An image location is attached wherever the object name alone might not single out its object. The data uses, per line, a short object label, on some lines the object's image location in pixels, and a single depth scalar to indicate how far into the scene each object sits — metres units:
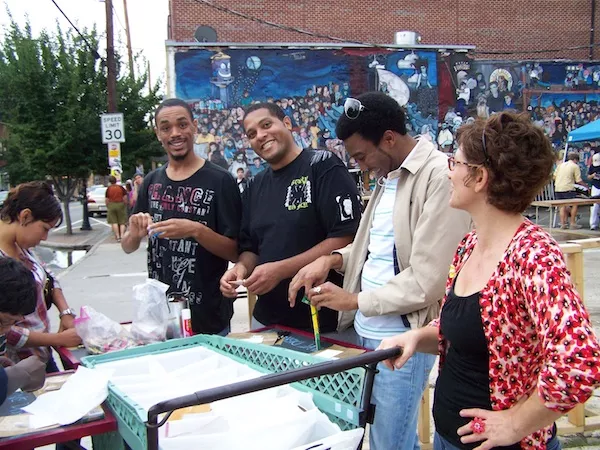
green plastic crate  1.67
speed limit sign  13.38
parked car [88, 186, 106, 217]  26.40
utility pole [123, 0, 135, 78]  26.75
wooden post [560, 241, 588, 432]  3.67
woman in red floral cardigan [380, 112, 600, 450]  1.31
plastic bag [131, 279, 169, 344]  2.59
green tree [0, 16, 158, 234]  16.91
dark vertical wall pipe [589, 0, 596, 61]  23.52
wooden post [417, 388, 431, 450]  3.57
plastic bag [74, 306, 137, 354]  2.50
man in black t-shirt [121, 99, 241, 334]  3.03
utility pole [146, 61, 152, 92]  20.67
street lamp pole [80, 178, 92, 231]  19.02
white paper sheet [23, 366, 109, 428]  1.74
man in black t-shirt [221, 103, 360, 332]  2.68
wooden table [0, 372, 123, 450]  1.65
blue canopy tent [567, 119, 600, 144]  14.11
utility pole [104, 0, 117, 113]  14.88
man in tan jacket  2.12
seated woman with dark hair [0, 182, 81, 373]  2.58
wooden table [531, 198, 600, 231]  12.12
